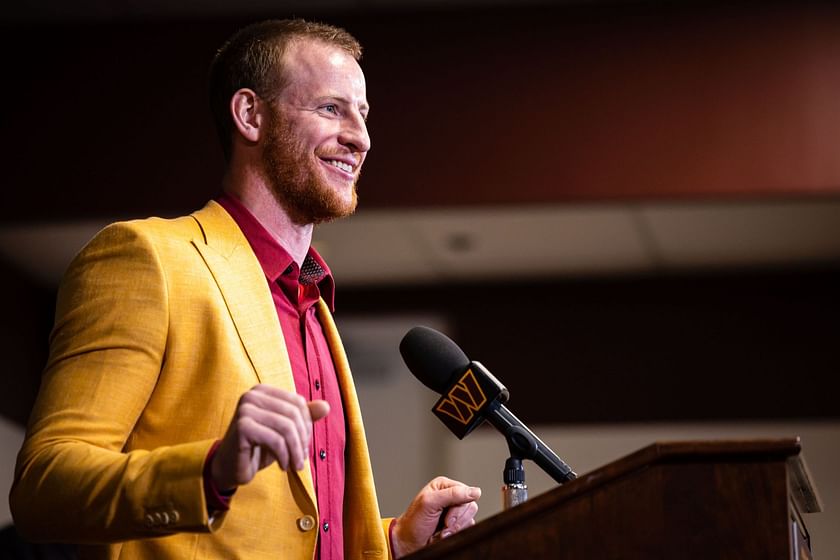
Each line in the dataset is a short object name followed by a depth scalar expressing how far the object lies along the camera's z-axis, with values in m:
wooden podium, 4.31
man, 4.39
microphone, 4.55
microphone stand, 4.54
